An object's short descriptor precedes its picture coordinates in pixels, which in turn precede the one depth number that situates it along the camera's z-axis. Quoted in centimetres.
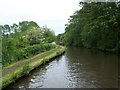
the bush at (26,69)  745
